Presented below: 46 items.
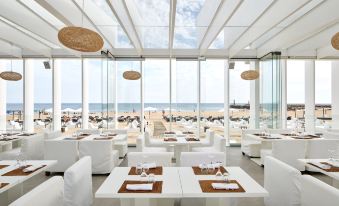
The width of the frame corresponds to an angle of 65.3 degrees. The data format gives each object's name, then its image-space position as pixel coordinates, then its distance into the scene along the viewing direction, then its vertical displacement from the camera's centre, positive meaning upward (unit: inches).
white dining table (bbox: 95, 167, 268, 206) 88.1 -29.5
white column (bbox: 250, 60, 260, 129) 363.3 +6.9
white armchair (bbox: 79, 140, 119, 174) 212.2 -38.1
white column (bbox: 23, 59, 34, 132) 350.0 +12.8
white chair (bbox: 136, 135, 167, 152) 219.0 -36.9
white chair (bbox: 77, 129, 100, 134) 287.5 -28.8
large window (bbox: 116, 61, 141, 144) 361.4 +22.6
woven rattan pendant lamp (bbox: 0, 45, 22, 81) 280.1 +31.1
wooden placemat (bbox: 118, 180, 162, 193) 90.0 -29.4
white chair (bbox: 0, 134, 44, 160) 216.4 -39.7
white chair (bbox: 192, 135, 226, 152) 214.8 -35.4
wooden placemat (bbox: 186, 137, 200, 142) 230.7 -30.8
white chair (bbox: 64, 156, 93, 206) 93.1 -29.9
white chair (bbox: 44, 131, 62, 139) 246.5 -28.9
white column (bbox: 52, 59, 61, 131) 353.1 +13.1
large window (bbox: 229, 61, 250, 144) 367.6 +20.2
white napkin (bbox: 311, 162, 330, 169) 126.7 -29.6
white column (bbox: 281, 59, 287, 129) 366.0 +24.2
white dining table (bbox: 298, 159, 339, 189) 115.3 -30.3
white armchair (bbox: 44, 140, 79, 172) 212.1 -38.2
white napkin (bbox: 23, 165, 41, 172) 118.9 -29.4
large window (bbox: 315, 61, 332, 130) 416.8 +36.8
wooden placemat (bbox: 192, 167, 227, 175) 113.7 -29.2
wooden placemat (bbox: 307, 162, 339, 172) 122.4 -30.0
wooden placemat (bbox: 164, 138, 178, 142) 230.7 -30.8
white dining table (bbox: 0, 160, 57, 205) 104.9 -30.3
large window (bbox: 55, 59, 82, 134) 360.8 +49.0
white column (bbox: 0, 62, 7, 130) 361.1 +6.2
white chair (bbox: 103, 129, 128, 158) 277.4 -42.1
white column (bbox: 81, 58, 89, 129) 349.7 +14.3
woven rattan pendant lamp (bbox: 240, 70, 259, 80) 286.7 +33.5
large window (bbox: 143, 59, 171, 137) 358.9 +40.5
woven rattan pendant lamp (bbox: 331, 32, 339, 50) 155.1 +38.3
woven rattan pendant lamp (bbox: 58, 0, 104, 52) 142.8 +37.0
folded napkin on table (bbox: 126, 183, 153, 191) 91.5 -28.7
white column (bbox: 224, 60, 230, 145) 365.2 +2.5
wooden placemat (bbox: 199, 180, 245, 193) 91.5 -29.5
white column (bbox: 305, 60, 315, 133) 370.9 +14.1
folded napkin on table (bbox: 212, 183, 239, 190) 93.2 -29.0
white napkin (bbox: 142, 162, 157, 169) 114.5 -27.1
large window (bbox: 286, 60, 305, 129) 401.0 +39.6
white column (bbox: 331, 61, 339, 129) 373.7 +15.8
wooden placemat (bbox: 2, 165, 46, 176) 114.8 -30.1
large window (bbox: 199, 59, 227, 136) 361.2 +30.3
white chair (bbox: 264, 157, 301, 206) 94.7 -30.3
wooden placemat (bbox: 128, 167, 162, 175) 112.7 -29.1
